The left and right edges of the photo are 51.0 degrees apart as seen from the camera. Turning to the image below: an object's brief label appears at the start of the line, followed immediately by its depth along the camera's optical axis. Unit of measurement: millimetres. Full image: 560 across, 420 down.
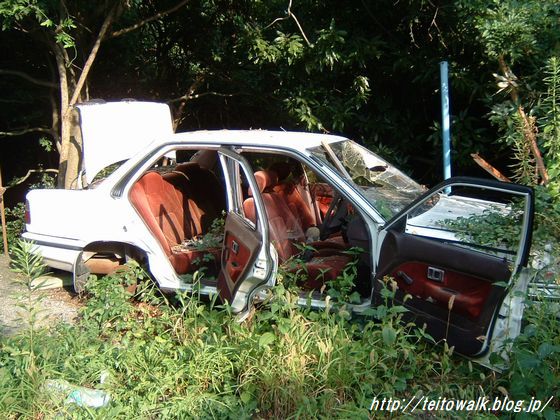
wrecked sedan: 3443
